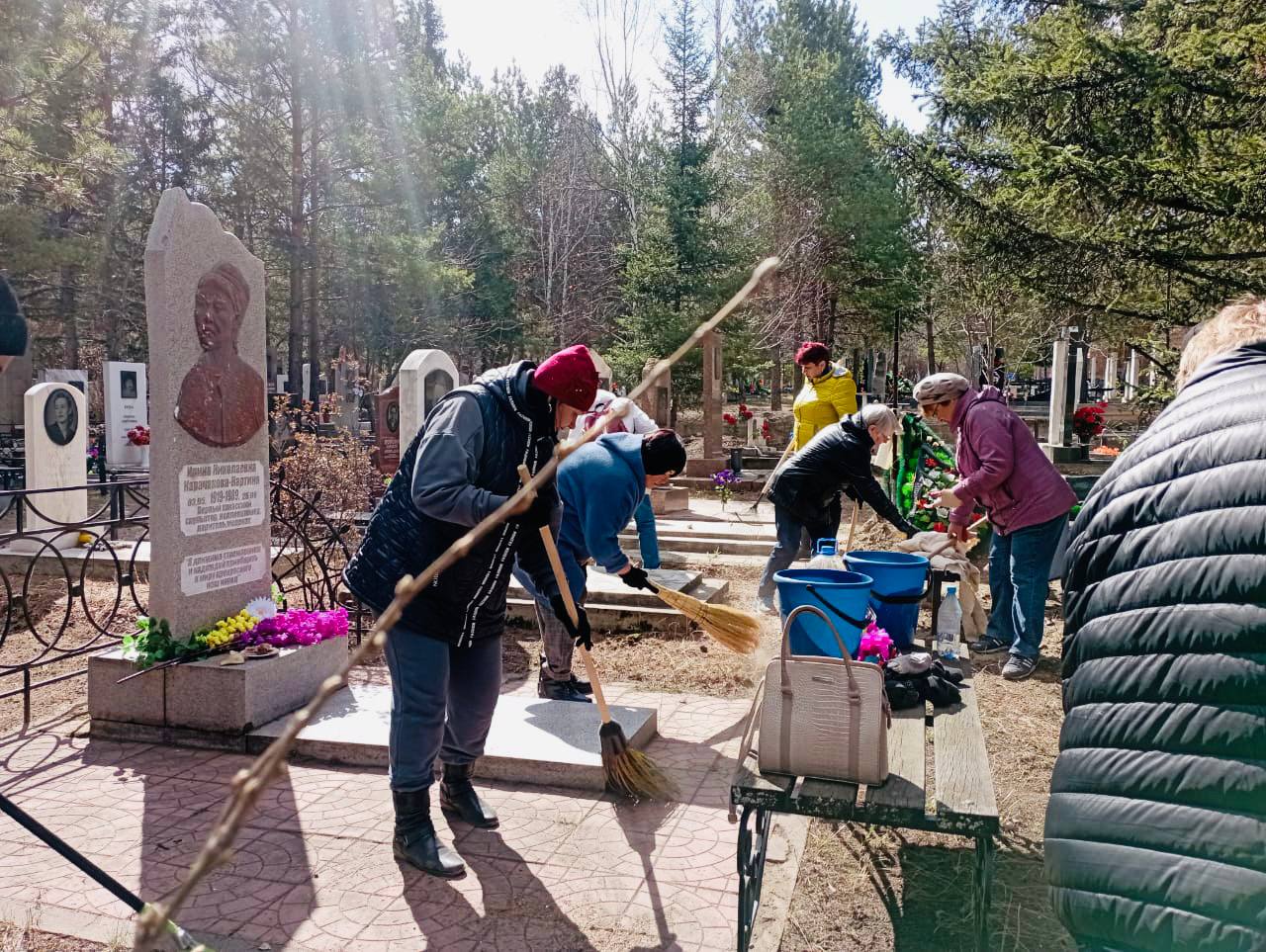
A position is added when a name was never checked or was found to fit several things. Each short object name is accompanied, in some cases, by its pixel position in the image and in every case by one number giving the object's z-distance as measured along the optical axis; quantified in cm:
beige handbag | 272
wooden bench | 263
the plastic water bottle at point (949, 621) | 430
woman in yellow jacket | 850
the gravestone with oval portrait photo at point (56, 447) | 1070
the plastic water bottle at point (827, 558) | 417
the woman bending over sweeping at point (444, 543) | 330
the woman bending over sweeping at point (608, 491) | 473
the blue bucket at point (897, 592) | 397
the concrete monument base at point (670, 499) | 1309
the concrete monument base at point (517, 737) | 423
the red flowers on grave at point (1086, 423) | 1470
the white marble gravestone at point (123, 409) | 1588
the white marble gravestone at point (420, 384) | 1002
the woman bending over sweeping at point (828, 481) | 622
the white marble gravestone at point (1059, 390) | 1469
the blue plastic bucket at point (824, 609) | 328
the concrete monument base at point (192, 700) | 461
